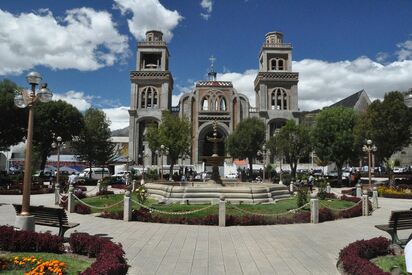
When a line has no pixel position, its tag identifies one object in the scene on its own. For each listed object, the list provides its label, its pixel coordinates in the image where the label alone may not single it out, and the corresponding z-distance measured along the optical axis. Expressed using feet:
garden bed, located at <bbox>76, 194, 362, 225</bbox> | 45.55
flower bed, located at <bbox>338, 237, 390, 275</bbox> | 21.70
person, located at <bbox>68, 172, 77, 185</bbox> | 97.57
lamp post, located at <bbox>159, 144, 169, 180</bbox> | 131.44
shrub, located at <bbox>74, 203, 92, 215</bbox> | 55.31
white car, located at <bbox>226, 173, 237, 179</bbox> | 179.63
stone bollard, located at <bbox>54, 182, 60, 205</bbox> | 70.44
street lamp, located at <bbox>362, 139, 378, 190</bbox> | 84.48
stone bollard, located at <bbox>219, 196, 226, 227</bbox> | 44.06
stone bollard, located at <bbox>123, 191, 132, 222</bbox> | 47.75
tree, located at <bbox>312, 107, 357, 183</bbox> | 137.90
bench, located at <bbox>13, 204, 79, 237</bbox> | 33.58
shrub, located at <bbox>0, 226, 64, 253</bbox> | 29.07
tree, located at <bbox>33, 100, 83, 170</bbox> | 152.66
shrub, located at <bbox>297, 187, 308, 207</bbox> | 54.87
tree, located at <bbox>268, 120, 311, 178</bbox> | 150.41
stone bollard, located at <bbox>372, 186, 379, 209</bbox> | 67.67
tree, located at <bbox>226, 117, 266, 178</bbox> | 171.94
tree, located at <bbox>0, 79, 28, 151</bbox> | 130.93
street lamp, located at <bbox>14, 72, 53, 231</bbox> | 32.30
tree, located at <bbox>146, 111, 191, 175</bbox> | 156.04
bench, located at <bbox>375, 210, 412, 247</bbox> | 31.27
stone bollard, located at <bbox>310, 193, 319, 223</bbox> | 47.88
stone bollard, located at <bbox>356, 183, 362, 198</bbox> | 83.51
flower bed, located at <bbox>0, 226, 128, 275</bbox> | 28.50
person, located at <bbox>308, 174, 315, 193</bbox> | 106.27
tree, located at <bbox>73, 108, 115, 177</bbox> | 158.81
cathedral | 204.23
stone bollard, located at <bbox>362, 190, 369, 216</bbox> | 56.59
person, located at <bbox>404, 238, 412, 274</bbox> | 12.34
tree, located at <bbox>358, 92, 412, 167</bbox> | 115.96
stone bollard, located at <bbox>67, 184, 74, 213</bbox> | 56.80
